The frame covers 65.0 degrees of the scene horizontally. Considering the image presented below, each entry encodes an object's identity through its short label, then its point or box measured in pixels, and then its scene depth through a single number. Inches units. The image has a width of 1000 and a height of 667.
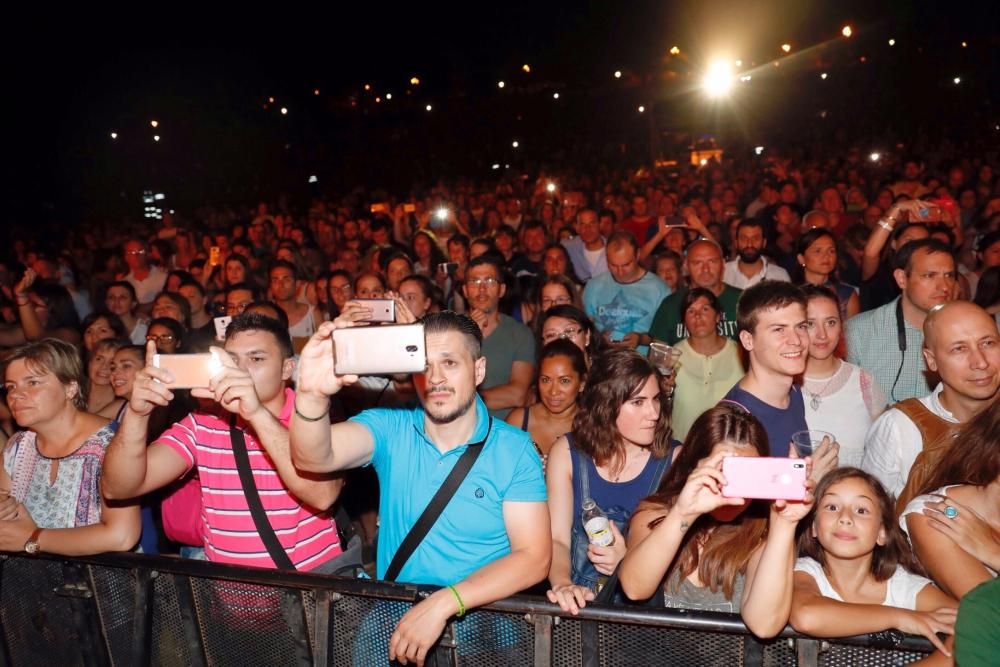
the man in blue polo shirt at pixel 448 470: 103.7
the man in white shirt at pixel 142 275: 346.3
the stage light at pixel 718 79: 1010.7
